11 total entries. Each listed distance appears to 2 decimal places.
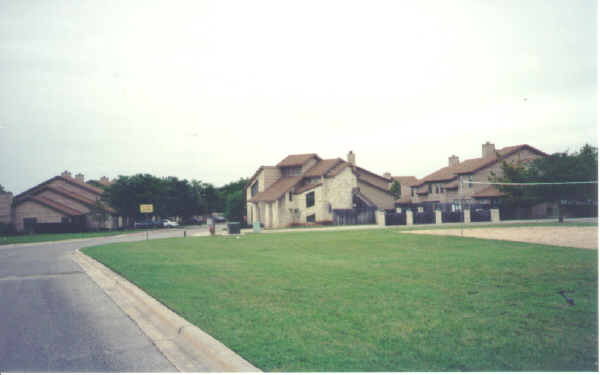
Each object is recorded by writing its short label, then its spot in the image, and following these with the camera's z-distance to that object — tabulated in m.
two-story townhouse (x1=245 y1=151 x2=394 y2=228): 55.59
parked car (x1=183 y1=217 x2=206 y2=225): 100.09
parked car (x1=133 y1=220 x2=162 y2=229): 78.40
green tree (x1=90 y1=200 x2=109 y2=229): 64.12
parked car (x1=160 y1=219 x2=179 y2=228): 81.56
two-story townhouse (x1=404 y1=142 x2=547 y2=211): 55.81
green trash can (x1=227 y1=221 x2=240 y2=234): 41.38
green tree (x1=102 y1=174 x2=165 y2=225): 65.75
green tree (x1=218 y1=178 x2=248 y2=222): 70.38
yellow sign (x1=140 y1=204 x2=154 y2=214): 35.14
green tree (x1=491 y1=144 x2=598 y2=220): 40.62
